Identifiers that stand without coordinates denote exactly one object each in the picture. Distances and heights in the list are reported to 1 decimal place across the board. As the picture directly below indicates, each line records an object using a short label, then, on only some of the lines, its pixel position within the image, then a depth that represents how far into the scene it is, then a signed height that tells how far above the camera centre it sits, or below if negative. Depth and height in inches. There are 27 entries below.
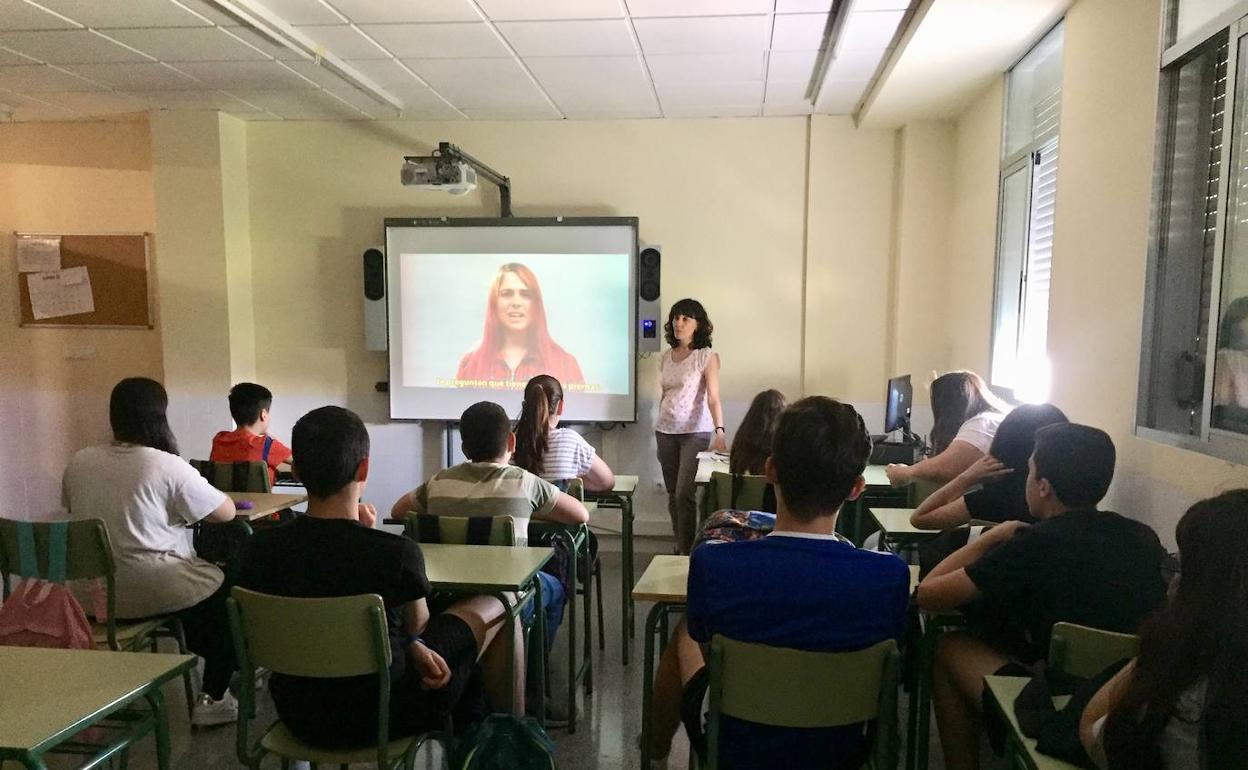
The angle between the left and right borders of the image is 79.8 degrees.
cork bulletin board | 207.6 +11.9
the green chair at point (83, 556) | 87.6 -28.0
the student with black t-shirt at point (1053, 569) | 66.4 -22.5
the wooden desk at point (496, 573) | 79.3 -27.9
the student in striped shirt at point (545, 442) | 122.6 -20.1
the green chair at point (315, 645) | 61.9 -27.6
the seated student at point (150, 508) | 96.2 -24.7
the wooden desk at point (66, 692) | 49.8 -27.5
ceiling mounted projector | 174.2 +34.3
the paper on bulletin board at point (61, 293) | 209.3 +7.2
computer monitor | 164.2 -18.4
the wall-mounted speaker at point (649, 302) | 194.9 +4.8
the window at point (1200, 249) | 80.7 +8.5
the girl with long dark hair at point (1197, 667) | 41.6 -19.9
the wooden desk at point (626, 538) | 133.4 -39.4
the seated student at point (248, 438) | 134.8 -21.5
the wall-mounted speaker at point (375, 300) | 201.5 +5.3
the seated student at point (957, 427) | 115.8 -16.9
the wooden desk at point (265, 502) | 113.7 -29.2
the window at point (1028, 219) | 134.3 +19.9
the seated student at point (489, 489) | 98.6 -22.6
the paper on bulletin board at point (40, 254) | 208.1 +18.0
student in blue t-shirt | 57.5 -20.1
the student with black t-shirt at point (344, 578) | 65.9 -22.8
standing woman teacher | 178.1 -19.3
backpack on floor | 73.5 -42.5
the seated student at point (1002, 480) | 97.3 -21.1
